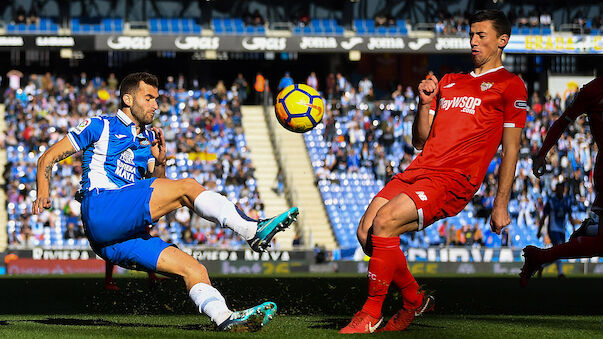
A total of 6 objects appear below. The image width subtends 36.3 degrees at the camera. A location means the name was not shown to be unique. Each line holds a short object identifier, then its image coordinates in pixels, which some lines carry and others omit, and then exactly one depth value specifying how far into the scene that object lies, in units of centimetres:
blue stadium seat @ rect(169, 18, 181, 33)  3656
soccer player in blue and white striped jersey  692
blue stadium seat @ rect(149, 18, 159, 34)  3662
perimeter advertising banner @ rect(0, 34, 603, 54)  3353
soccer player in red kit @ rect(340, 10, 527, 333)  716
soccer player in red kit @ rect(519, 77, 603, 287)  910
